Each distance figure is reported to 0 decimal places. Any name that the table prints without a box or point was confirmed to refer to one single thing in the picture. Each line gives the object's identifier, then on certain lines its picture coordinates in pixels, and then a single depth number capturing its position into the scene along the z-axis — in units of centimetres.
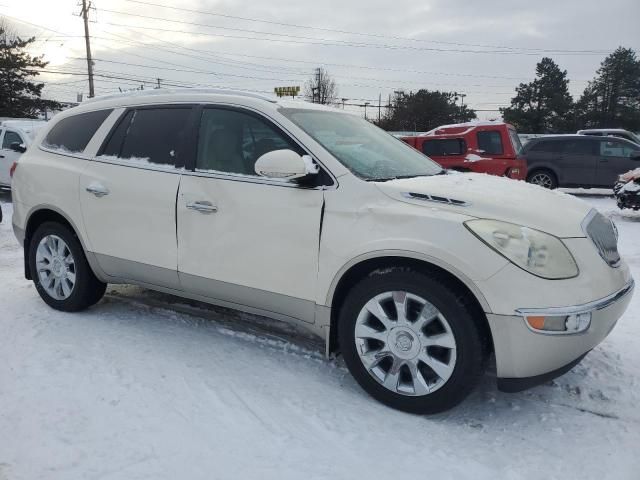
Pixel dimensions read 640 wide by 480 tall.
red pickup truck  1243
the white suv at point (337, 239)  260
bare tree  6159
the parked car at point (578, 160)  1364
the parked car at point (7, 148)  1205
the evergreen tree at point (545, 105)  5191
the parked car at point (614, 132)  1898
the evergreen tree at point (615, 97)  5191
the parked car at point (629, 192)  998
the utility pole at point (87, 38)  3669
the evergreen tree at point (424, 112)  5678
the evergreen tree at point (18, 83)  3872
